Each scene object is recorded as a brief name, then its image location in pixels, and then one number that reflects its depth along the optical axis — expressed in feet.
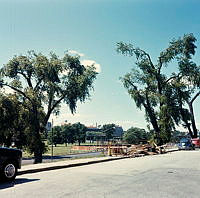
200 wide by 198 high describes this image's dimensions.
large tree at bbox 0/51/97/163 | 93.25
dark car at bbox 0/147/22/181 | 29.01
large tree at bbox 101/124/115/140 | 510.87
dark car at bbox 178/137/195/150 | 131.83
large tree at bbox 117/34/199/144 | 124.98
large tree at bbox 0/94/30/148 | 87.61
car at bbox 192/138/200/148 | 148.49
